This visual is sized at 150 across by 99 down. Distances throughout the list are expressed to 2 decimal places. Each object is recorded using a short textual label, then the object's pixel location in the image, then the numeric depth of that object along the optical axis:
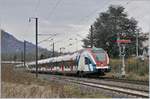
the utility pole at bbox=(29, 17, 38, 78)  52.56
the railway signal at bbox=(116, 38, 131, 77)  43.00
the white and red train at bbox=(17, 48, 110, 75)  42.84
